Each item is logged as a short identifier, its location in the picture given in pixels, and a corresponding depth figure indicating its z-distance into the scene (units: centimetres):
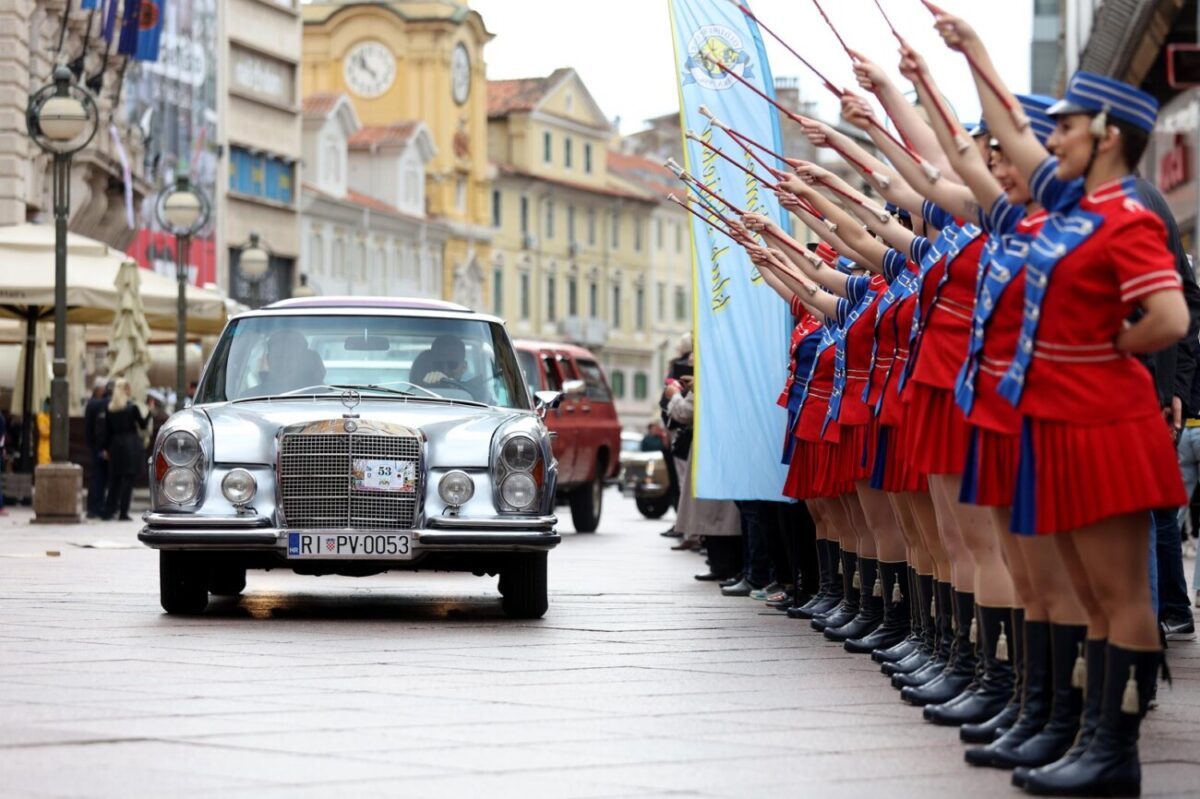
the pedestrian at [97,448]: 2928
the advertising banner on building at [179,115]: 6197
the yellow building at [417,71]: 9156
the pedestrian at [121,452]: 2873
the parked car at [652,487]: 3403
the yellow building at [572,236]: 10144
